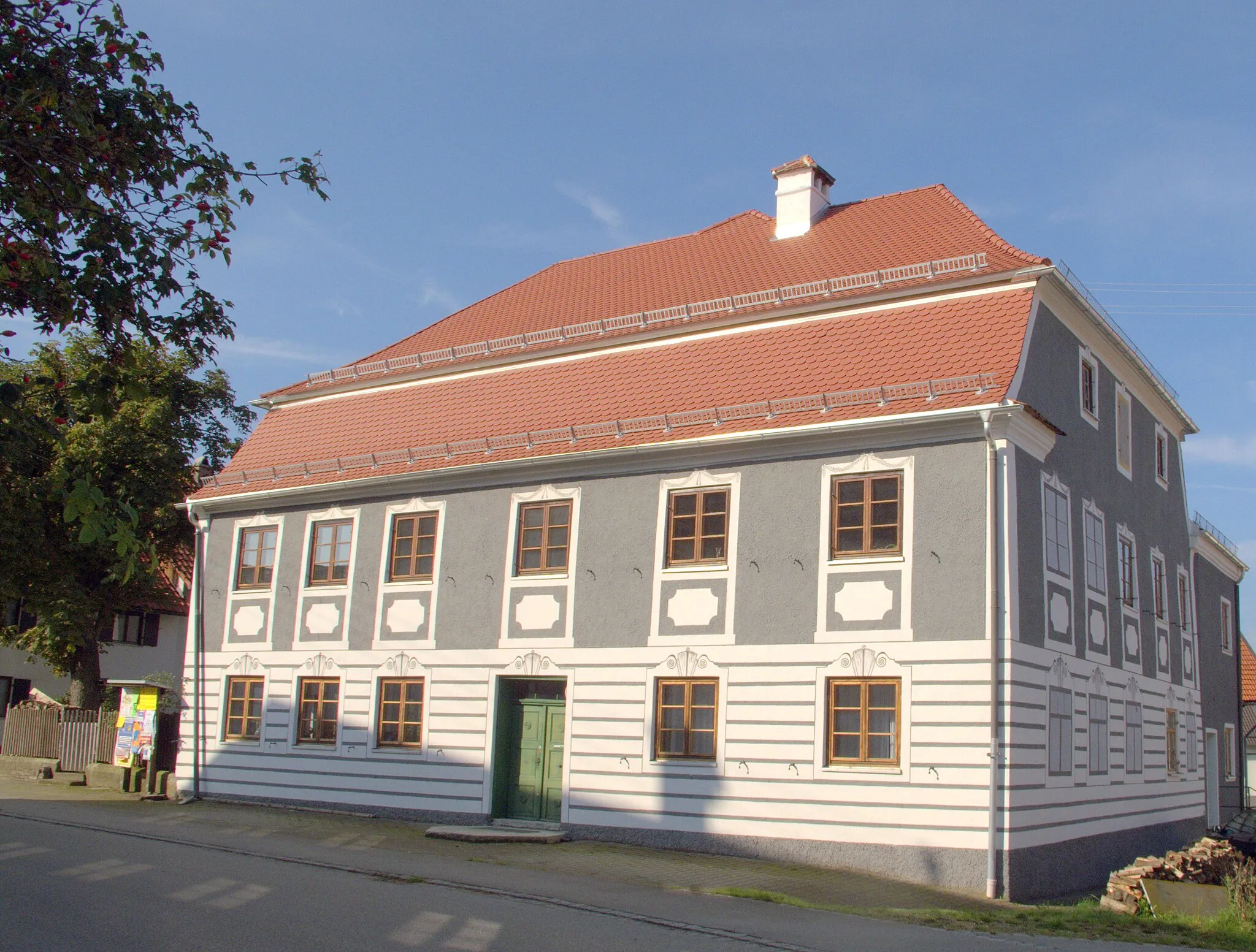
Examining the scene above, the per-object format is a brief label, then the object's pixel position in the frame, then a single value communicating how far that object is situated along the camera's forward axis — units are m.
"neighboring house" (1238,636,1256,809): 36.41
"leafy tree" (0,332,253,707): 31.62
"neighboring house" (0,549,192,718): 39.09
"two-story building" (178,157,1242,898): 16.61
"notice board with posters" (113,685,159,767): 24.30
